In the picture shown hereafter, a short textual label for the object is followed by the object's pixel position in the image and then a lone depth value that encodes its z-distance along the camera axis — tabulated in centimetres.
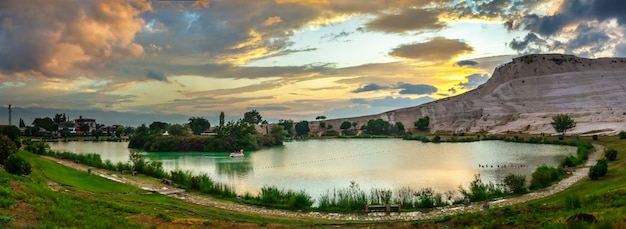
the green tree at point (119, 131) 11740
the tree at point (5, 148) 2383
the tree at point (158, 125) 11362
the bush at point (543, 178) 2017
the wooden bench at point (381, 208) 1653
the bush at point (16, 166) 1980
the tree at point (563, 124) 6222
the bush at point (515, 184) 1945
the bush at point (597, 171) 2033
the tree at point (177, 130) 7596
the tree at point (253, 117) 13488
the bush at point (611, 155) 2800
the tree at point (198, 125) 9219
